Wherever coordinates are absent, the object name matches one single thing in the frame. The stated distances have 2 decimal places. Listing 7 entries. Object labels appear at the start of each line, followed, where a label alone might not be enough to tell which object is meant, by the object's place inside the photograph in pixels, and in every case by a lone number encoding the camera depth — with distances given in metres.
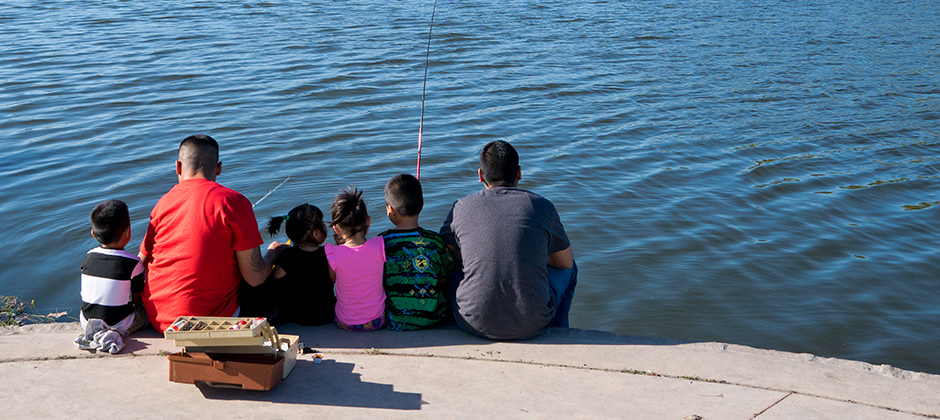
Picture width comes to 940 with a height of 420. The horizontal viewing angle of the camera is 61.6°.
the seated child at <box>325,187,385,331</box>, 3.87
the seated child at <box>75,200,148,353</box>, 3.68
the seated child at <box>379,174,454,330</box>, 3.96
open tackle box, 3.15
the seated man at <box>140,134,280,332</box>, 3.59
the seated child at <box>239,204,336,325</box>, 3.95
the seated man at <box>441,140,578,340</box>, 3.78
